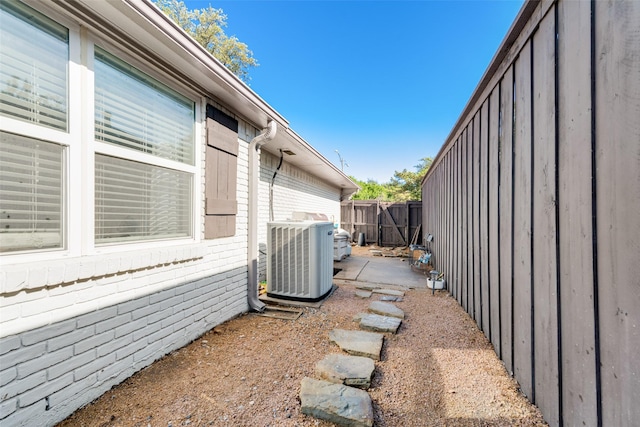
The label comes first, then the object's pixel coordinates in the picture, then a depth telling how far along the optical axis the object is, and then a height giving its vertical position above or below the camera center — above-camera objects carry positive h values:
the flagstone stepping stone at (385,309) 3.22 -1.26
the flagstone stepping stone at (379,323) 2.80 -1.26
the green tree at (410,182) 20.67 +2.75
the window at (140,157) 1.81 +0.49
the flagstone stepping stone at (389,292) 4.10 -1.30
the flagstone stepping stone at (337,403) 1.50 -1.21
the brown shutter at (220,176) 2.66 +0.44
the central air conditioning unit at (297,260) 3.56 -0.66
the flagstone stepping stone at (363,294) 4.00 -1.29
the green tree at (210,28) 11.77 +8.96
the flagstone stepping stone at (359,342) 2.30 -1.26
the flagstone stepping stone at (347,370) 1.87 -1.23
